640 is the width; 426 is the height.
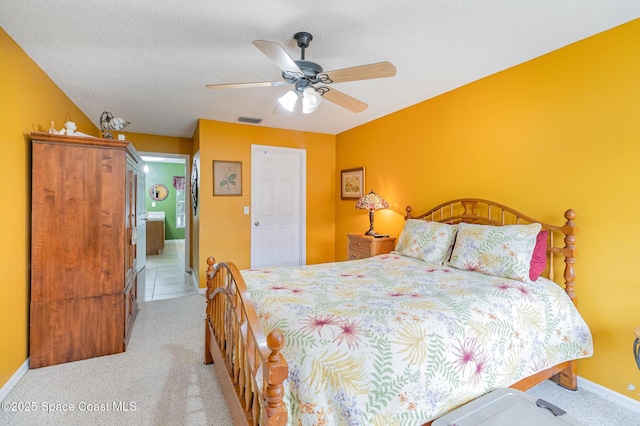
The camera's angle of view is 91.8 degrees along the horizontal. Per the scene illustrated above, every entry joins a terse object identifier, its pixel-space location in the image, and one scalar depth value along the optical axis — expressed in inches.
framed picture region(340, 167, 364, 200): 183.2
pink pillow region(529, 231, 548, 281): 87.1
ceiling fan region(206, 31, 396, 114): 72.2
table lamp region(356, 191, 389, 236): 154.3
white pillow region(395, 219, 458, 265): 107.3
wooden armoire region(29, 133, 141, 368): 96.0
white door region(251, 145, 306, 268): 185.6
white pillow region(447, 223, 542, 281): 85.7
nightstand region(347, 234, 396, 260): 148.6
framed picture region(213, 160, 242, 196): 172.2
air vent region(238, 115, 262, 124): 167.0
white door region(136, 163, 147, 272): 147.7
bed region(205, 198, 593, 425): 49.3
